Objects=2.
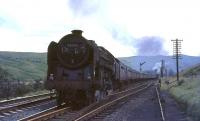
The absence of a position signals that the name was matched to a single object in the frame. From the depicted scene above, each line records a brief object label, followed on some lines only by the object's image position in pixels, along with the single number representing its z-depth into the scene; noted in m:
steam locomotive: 14.34
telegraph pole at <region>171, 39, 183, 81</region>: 50.07
